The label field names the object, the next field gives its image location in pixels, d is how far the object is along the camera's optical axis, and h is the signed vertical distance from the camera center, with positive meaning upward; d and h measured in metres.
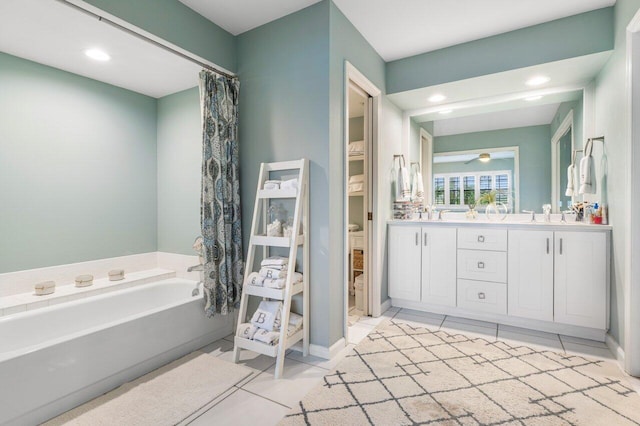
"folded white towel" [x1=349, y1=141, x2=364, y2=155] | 3.68 +0.78
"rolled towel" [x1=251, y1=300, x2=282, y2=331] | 2.15 -0.73
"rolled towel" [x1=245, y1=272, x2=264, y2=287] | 2.23 -0.48
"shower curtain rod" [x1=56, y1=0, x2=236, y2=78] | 1.75 +1.17
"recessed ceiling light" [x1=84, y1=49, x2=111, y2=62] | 2.38 +1.26
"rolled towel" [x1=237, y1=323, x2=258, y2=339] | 2.17 -0.83
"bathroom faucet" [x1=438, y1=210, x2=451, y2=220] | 3.50 +0.00
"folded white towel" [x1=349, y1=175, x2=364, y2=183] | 3.83 +0.43
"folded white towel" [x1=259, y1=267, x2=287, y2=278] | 2.18 -0.43
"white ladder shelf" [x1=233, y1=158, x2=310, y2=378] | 2.06 -0.33
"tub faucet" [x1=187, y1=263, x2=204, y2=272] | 2.49 -0.45
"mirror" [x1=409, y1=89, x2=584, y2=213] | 2.98 +0.69
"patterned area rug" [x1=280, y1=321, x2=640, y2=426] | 1.61 -1.06
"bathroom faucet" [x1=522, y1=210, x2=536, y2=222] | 3.04 -0.02
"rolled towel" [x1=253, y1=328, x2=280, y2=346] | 2.08 -0.84
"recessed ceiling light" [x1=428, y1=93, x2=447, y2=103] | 3.22 +1.23
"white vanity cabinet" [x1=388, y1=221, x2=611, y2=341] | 2.45 -0.54
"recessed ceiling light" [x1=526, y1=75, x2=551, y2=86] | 2.76 +1.22
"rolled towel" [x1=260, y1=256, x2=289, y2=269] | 2.23 -0.35
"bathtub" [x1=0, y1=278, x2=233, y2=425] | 1.50 -0.83
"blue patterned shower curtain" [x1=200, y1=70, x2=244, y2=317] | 2.45 +0.20
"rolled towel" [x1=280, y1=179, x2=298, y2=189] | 2.23 +0.21
